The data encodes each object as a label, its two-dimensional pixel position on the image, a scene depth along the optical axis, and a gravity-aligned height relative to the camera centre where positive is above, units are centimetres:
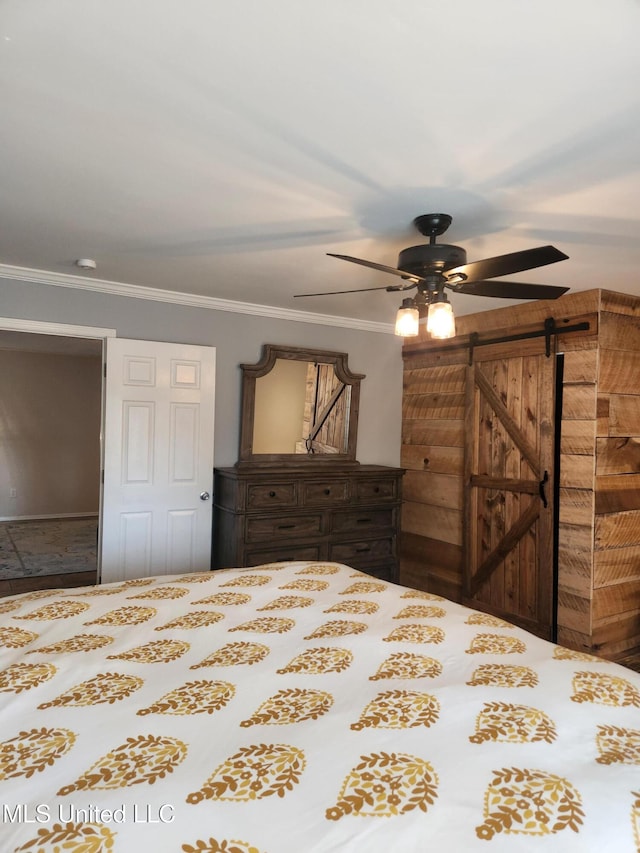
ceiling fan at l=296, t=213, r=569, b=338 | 222 +63
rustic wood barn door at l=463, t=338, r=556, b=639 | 380 -35
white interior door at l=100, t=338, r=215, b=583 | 377 -23
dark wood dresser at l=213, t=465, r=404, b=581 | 389 -62
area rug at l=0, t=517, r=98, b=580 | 536 -133
